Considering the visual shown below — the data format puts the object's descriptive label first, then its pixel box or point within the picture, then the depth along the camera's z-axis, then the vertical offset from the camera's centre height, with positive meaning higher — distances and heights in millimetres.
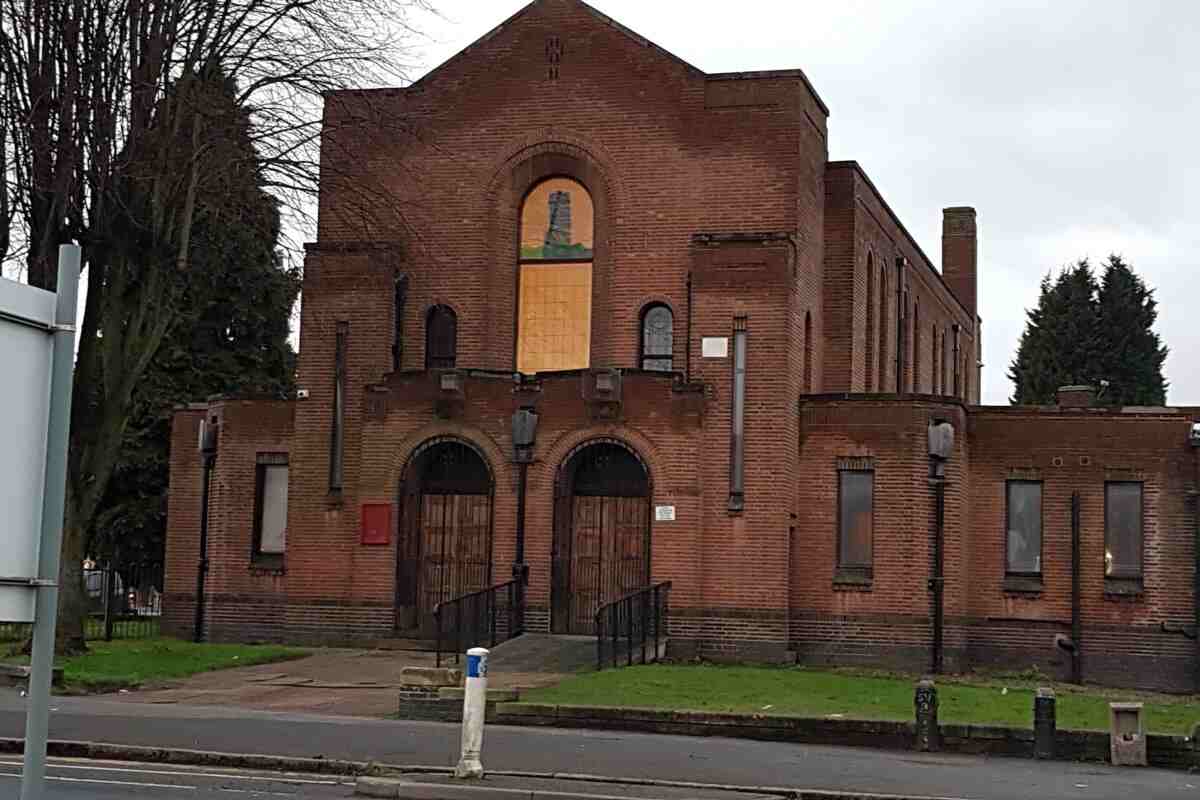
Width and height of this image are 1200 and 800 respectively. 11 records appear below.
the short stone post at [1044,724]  19078 -1519
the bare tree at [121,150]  25422 +6335
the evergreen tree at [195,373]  48500 +5611
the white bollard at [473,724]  16234 -1463
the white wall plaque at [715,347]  30219 +4100
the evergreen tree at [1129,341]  67125 +9984
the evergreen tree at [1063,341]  67500 +9930
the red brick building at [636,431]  30062 +2669
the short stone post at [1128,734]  18969 -1594
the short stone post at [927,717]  19344 -1506
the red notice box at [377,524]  31141 +807
